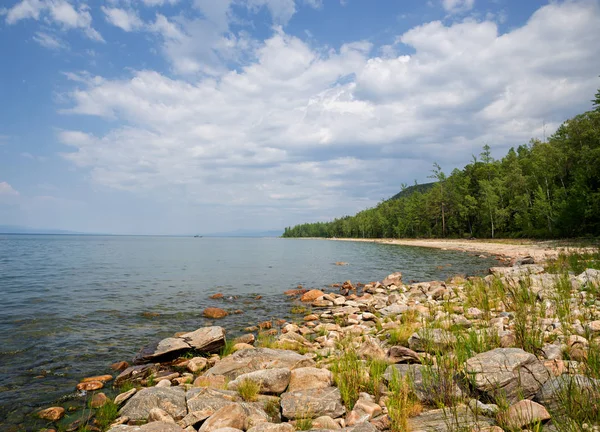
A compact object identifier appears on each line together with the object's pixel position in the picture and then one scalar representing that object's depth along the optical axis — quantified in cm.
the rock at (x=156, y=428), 479
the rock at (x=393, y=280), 2167
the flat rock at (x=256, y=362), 759
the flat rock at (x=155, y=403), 584
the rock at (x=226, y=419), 486
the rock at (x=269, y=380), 635
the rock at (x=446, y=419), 396
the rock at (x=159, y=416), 550
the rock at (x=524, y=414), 386
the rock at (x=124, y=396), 679
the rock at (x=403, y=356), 682
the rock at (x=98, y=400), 707
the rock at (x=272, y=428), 444
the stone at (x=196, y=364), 876
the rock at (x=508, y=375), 463
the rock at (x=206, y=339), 997
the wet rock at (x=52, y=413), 673
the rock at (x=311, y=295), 1904
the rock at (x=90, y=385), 801
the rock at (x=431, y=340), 663
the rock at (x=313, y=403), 518
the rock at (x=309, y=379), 630
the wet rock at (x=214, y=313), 1552
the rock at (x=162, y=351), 952
